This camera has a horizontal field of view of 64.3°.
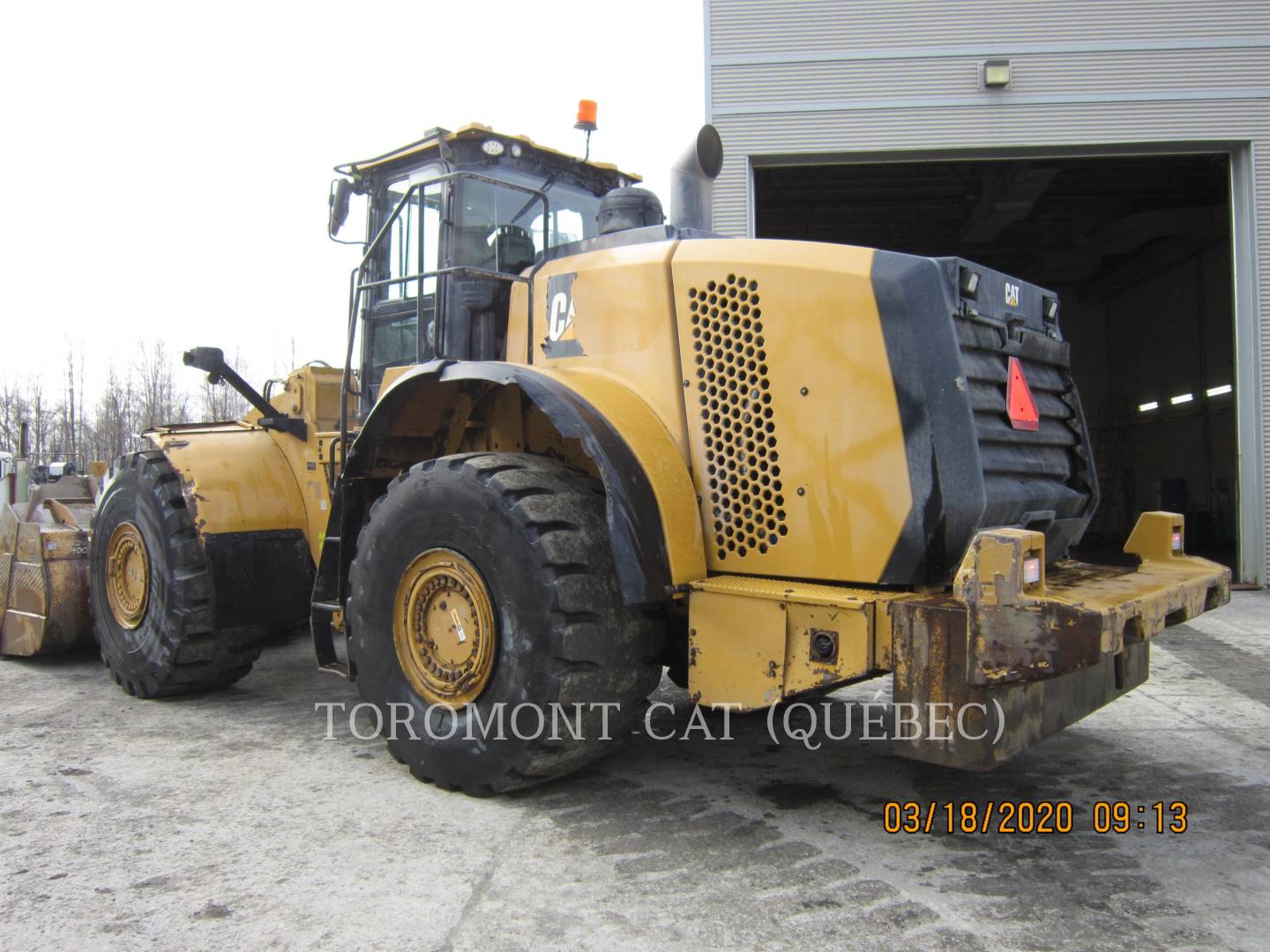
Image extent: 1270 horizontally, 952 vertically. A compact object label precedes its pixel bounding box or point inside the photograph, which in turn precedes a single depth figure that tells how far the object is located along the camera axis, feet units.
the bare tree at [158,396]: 123.95
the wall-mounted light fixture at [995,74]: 35.01
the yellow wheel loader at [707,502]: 11.06
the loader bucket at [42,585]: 22.22
